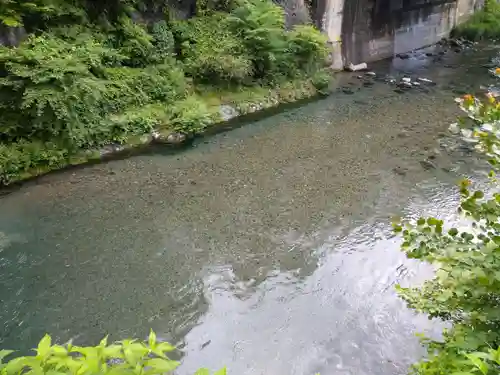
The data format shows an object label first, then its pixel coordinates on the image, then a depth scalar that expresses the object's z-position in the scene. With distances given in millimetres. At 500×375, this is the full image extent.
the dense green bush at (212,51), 11703
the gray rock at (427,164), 9469
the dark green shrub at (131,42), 10766
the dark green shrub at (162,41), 11453
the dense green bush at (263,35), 12430
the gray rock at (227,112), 11523
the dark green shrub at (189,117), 10328
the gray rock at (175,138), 10180
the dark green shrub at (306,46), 13219
